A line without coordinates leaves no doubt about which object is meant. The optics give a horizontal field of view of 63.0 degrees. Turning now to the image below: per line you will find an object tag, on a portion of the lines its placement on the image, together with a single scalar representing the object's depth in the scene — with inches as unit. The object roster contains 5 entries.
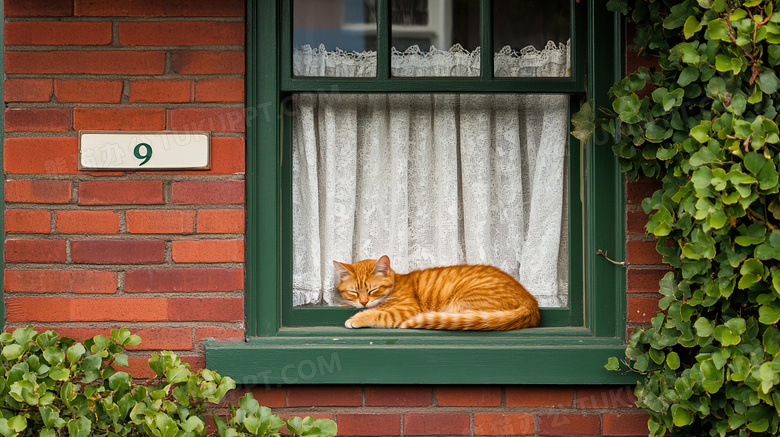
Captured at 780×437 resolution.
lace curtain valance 100.3
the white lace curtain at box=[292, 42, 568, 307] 102.2
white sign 91.2
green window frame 90.9
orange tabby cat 95.8
